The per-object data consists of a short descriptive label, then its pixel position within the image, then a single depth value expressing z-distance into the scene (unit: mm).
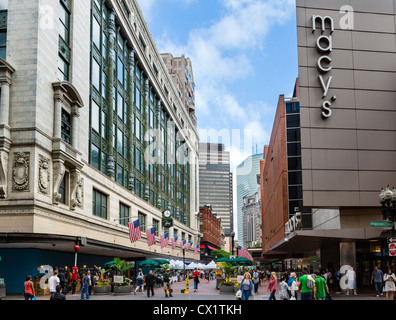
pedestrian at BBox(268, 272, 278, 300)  23261
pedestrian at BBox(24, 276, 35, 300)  19344
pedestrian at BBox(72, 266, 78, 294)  31778
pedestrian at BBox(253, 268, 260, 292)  34741
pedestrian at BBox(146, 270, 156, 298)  30625
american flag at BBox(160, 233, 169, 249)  61844
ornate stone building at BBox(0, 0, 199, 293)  32969
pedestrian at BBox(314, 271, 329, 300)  18562
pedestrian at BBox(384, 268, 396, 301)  22062
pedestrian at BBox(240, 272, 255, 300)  20328
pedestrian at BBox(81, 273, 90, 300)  27388
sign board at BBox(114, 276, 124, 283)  34000
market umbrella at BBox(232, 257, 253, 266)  42606
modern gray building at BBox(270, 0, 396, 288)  30422
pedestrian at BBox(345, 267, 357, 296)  28156
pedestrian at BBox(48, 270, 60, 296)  22672
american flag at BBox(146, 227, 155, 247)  52469
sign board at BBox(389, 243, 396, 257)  19359
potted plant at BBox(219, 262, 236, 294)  35375
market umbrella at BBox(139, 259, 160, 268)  42688
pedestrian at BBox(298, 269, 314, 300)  18436
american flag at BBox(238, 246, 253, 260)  54562
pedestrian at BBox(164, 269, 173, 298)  30625
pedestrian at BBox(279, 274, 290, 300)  19469
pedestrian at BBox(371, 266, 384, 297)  25717
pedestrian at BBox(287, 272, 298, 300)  19969
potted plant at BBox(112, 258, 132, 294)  33719
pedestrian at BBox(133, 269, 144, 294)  36384
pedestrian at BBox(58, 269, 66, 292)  30633
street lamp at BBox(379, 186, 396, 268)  20703
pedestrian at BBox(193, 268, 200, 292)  40250
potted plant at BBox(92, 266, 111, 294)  33781
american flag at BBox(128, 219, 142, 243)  44031
